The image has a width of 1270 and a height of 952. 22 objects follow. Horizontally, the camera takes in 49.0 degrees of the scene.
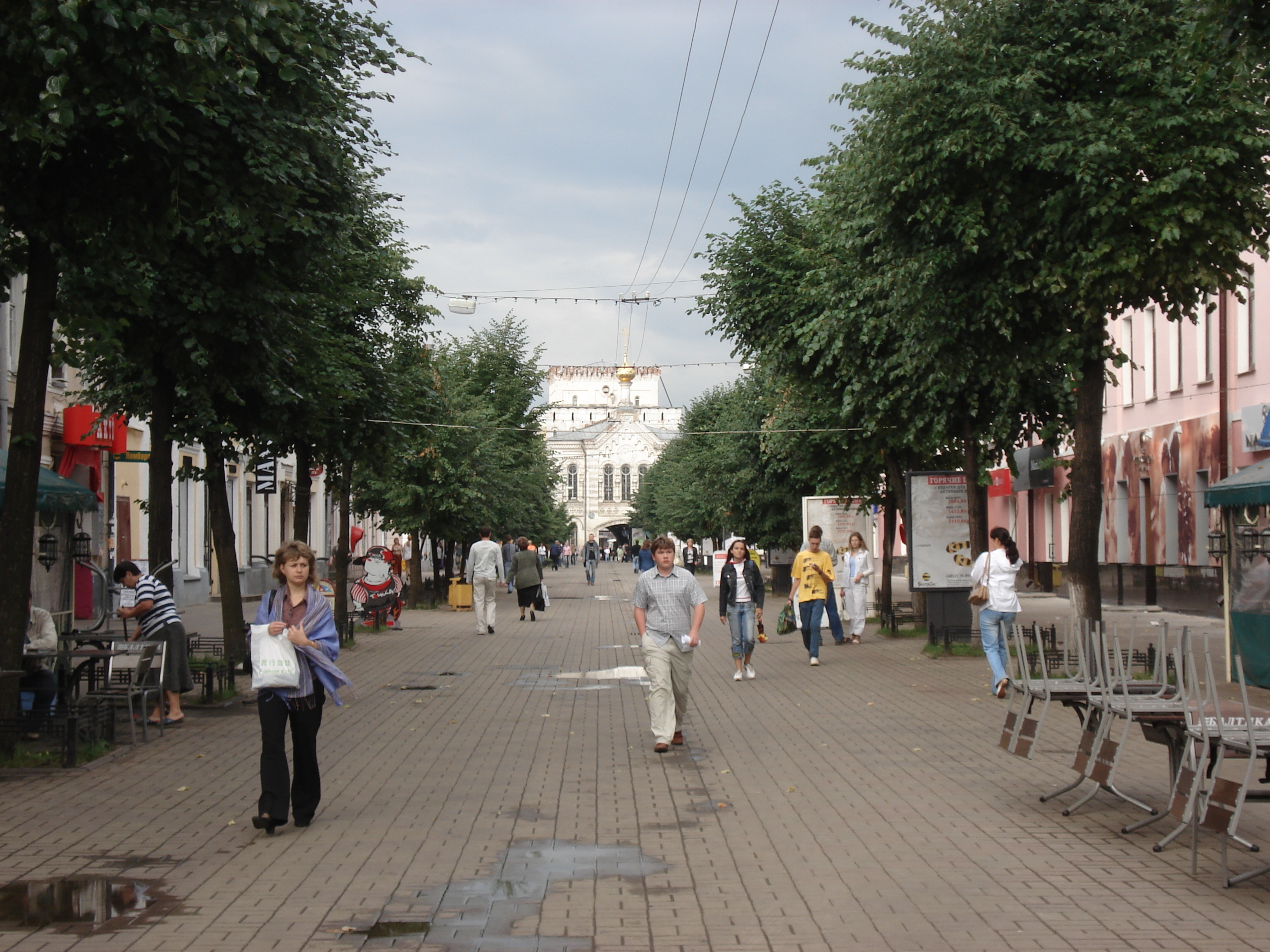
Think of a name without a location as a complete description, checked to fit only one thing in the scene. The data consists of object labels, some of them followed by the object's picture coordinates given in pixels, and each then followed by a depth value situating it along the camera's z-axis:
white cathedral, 137.50
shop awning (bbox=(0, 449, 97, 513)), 13.71
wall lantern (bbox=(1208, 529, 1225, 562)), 15.86
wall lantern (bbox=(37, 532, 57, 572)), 15.10
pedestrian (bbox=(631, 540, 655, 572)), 42.79
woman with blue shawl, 8.00
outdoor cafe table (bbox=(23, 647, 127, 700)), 11.30
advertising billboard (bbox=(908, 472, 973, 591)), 21.11
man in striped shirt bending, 12.58
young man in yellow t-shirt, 19.06
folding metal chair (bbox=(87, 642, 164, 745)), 11.42
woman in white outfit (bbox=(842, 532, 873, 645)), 23.61
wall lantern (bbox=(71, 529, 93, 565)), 16.98
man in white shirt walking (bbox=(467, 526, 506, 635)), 26.41
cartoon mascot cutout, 27.48
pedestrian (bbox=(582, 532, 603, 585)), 59.53
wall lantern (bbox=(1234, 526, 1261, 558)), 15.00
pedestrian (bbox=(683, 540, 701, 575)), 58.41
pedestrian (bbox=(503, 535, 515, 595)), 36.81
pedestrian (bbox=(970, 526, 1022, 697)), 14.45
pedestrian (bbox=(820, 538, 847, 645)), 22.52
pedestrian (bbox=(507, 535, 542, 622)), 29.98
